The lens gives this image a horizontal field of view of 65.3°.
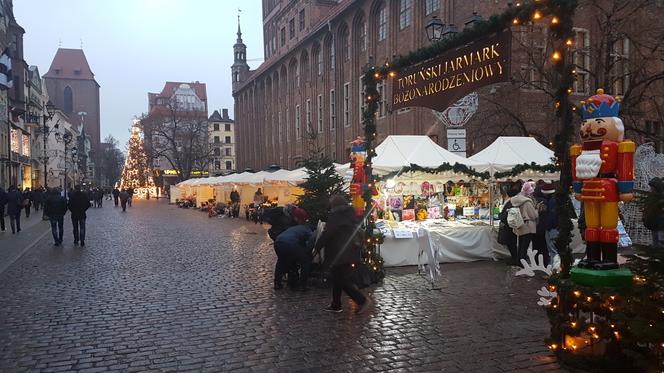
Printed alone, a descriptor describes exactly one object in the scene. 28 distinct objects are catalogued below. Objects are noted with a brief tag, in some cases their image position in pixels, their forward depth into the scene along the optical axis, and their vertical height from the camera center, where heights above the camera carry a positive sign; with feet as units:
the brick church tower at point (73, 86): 375.08 +78.31
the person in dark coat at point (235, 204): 98.89 -2.81
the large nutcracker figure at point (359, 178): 32.53 +0.57
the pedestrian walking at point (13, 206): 63.15 -1.59
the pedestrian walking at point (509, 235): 36.29 -3.56
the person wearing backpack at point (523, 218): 34.24 -2.24
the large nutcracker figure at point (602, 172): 16.61 +0.35
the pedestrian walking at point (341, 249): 23.54 -2.84
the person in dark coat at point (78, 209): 50.78 -1.65
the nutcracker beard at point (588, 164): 16.65 +0.61
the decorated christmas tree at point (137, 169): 233.96 +10.95
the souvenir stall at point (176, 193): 168.05 -0.88
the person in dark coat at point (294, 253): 28.32 -3.54
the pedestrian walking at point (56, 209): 50.60 -1.62
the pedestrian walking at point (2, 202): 65.36 -1.08
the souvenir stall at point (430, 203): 37.47 -1.49
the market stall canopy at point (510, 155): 44.07 +2.73
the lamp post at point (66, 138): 126.11 +13.26
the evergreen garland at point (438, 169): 40.93 +1.30
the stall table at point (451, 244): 36.76 -4.33
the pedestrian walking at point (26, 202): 95.11 -1.66
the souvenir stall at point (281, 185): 75.56 +0.58
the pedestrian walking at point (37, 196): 113.50 -0.70
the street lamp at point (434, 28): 43.94 +13.62
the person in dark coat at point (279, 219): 31.19 -1.85
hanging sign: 21.59 +5.29
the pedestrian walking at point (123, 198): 122.40 -1.60
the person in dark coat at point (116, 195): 154.16 -1.06
